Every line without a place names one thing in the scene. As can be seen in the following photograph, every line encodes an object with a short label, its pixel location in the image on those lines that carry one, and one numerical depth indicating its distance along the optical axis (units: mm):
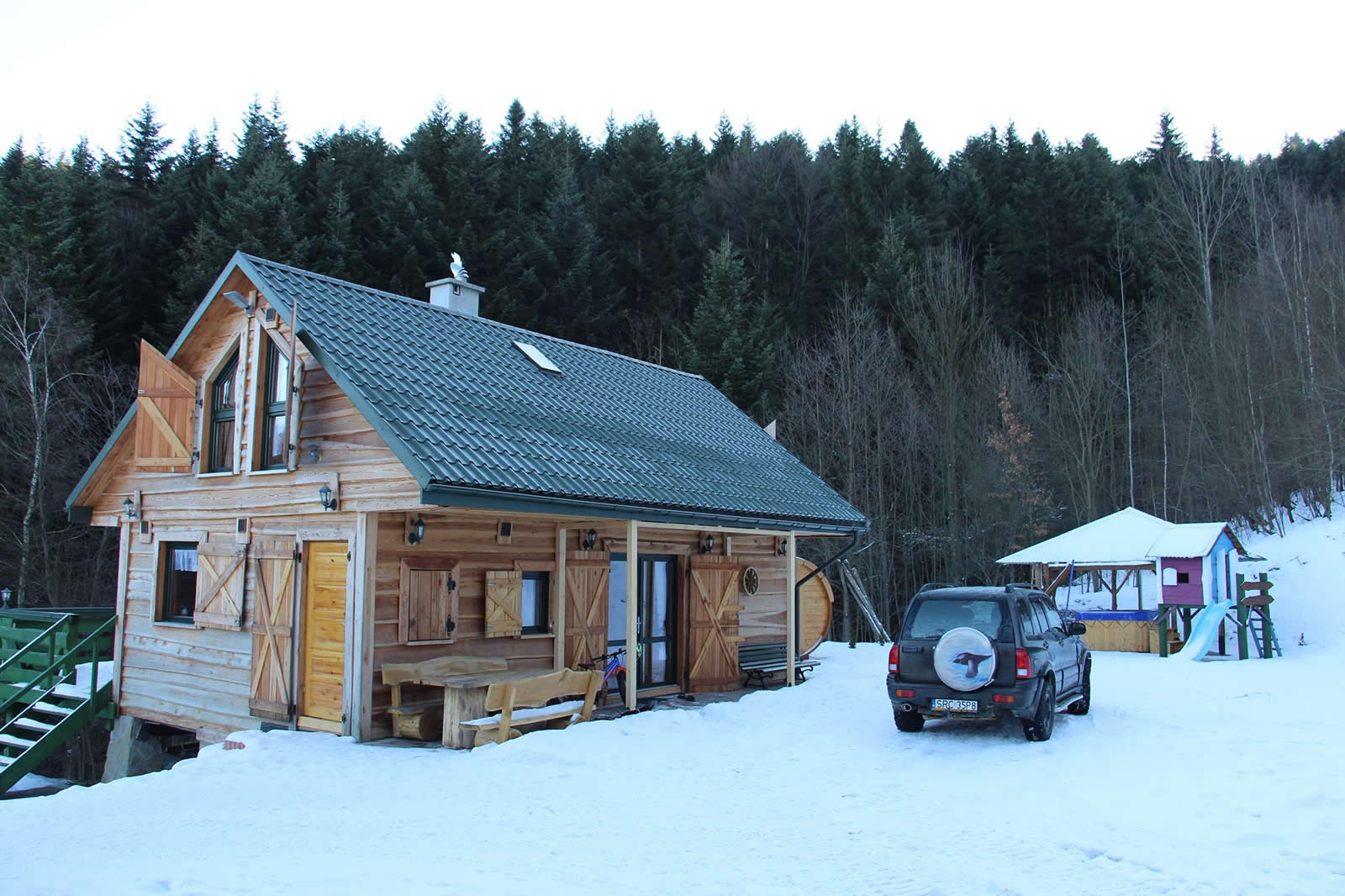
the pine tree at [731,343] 32812
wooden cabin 11547
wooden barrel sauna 20266
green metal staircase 14164
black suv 10891
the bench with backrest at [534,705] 10852
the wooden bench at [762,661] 16500
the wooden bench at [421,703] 11156
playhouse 21641
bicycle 13525
